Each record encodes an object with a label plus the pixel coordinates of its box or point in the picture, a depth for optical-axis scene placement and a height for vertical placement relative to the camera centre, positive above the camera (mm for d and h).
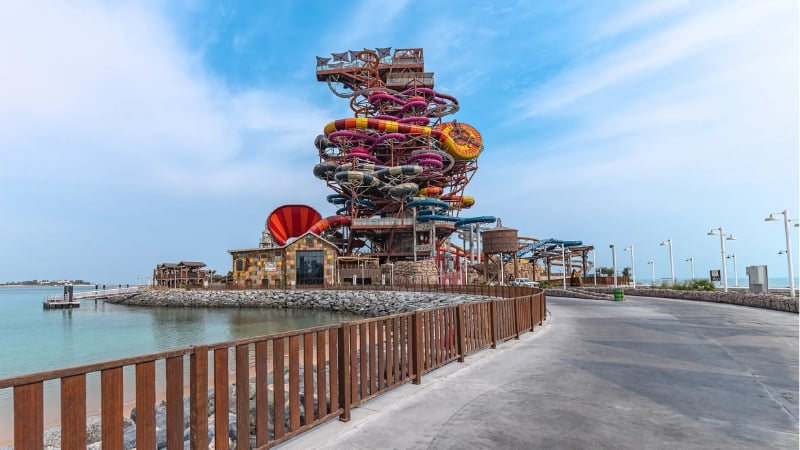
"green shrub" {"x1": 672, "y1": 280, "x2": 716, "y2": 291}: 31605 -2930
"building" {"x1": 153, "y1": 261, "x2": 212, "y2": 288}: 69688 -1930
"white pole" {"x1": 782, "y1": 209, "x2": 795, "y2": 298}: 23012 -161
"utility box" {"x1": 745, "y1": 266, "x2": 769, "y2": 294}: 25016 -2015
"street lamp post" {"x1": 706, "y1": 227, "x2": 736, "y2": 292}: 29814 +218
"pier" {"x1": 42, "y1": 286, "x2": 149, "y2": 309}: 57656 -4584
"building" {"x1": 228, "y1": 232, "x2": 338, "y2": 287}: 53375 -609
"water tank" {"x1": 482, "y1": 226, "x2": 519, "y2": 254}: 40938 +1190
